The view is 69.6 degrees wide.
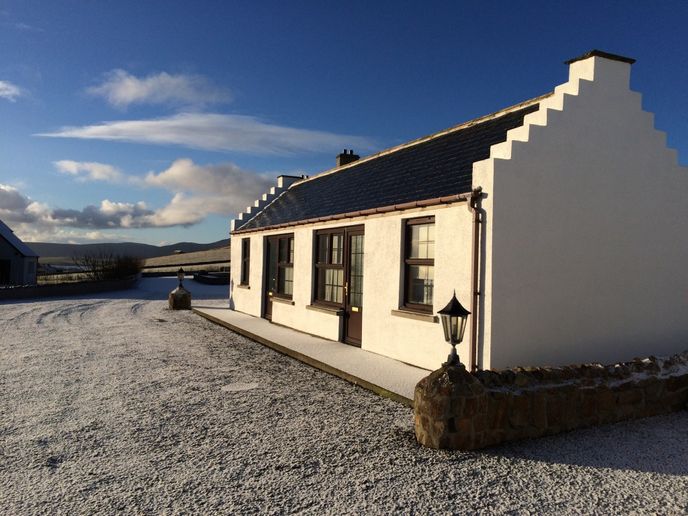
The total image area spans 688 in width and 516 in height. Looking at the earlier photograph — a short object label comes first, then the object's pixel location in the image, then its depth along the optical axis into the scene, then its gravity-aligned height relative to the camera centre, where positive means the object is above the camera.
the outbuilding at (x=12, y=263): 31.88 -0.16
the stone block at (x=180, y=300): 17.81 -1.32
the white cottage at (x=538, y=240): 7.13 +0.49
